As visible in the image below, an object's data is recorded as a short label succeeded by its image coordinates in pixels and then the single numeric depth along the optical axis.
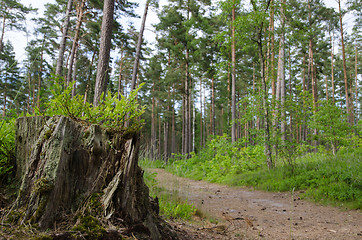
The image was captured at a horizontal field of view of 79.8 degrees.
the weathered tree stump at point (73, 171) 1.56
